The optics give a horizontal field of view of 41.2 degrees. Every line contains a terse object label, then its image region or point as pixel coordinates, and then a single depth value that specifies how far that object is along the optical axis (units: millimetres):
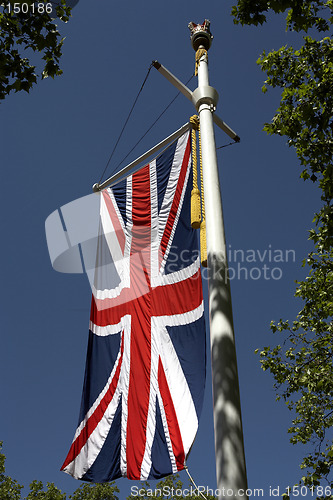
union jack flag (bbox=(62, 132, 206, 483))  4727
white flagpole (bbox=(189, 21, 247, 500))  3139
